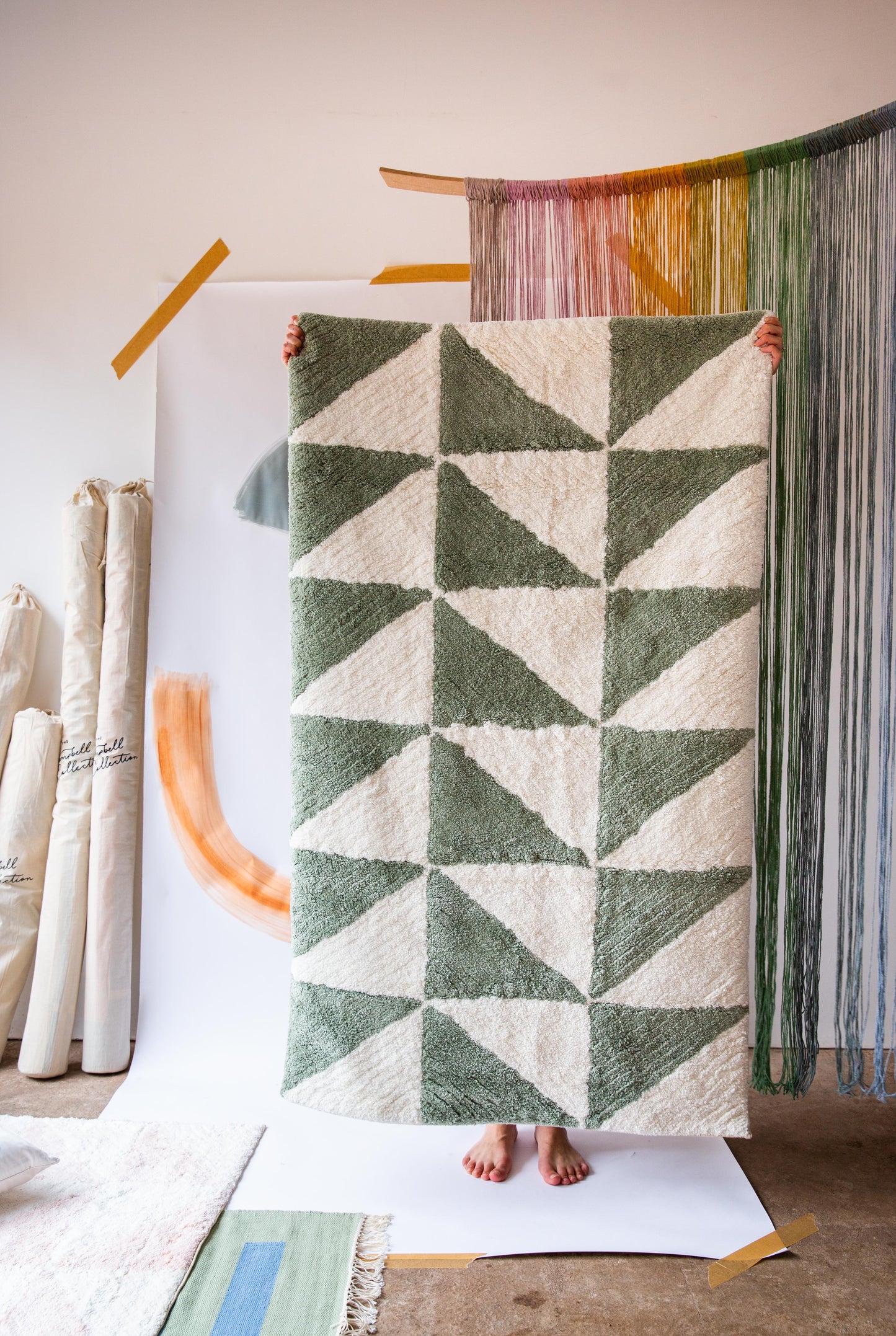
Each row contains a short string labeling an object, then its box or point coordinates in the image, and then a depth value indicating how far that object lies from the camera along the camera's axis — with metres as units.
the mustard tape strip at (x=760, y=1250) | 1.29
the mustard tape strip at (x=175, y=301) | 2.00
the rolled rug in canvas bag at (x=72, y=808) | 1.91
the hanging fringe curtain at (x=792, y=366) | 1.56
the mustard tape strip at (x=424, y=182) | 1.61
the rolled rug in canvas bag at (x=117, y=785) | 1.93
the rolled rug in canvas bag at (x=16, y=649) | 1.99
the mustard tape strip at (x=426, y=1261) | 1.31
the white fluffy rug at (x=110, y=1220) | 1.20
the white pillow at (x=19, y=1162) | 1.39
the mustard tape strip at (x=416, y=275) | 1.98
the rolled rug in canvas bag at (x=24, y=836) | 1.94
